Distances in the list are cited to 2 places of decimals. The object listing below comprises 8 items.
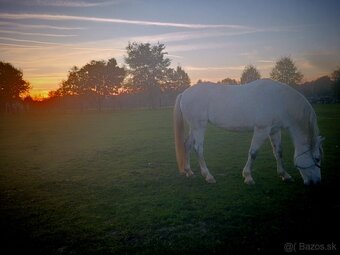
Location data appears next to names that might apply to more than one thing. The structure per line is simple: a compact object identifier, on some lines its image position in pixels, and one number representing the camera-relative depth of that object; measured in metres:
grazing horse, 6.22
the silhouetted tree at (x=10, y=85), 61.78
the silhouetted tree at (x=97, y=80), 59.94
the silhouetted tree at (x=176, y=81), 60.80
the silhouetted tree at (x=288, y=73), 57.47
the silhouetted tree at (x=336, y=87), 50.63
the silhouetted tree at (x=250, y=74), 60.31
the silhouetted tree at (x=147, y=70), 57.88
